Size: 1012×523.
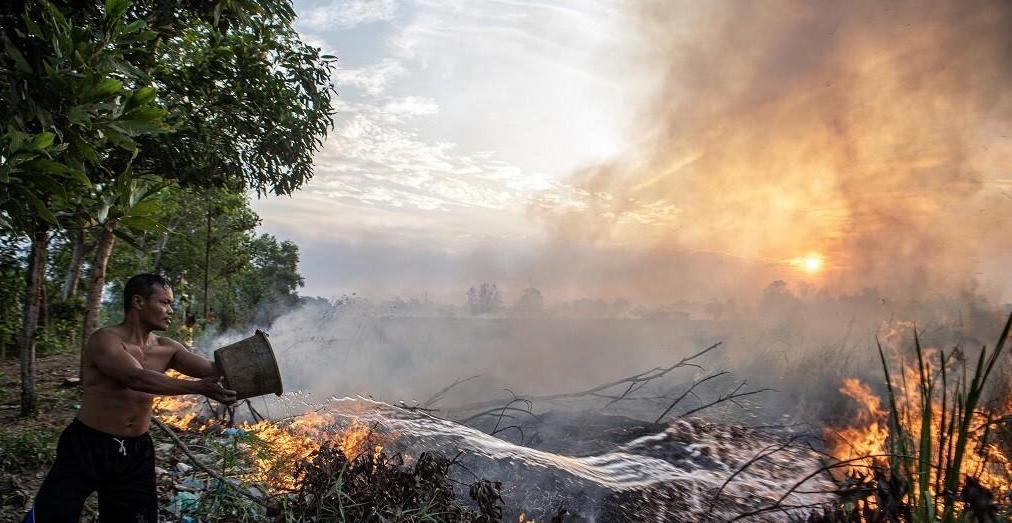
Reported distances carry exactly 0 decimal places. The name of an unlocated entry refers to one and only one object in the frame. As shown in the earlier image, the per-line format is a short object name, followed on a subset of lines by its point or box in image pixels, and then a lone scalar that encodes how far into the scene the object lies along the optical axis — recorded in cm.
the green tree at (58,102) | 221
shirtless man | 251
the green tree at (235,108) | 621
